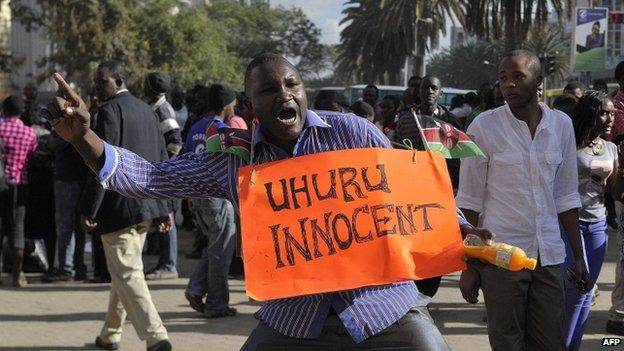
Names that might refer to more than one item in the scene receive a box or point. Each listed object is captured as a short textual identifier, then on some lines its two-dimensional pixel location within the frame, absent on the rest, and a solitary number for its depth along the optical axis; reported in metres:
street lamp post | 47.84
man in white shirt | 5.09
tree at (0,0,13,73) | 27.62
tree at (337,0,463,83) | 48.41
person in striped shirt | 3.63
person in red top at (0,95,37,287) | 10.47
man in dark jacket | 6.99
